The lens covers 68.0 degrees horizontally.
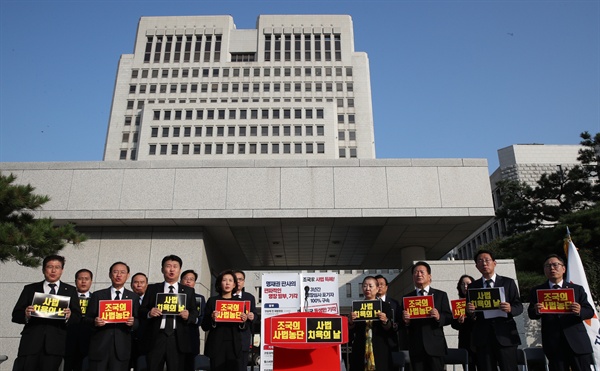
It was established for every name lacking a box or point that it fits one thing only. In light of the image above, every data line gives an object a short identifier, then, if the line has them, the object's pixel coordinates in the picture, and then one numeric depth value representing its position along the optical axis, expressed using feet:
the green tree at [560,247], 50.60
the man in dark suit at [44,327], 16.93
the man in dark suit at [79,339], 20.20
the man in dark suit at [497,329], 17.20
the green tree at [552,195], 85.62
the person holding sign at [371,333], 17.78
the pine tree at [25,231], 26.81
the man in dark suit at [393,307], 18.45
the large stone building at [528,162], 142.92
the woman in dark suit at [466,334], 21.74
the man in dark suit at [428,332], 17.48
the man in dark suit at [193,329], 18.89
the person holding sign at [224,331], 18.06
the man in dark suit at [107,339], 17.26
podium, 12.74
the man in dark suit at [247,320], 19.52
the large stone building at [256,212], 37.73
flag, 29.91
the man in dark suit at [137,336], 19.62
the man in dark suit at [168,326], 17.53
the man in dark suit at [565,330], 16.97
